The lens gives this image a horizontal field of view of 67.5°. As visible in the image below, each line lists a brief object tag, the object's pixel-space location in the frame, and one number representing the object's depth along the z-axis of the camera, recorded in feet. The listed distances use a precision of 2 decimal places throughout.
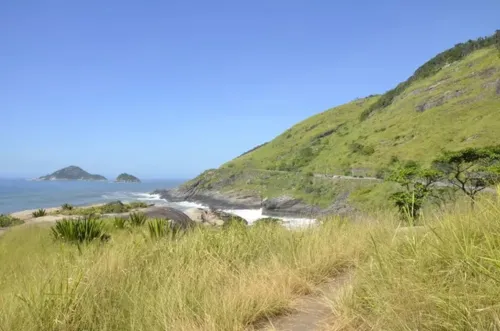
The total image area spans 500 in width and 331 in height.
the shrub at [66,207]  94.33
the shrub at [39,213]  75.58
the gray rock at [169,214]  53.78
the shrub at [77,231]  31.73
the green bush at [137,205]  102.81
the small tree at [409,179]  66.97
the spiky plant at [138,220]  44.16
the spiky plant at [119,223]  42.05
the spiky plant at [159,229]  27.73
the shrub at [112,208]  86.61
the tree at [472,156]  82.12
